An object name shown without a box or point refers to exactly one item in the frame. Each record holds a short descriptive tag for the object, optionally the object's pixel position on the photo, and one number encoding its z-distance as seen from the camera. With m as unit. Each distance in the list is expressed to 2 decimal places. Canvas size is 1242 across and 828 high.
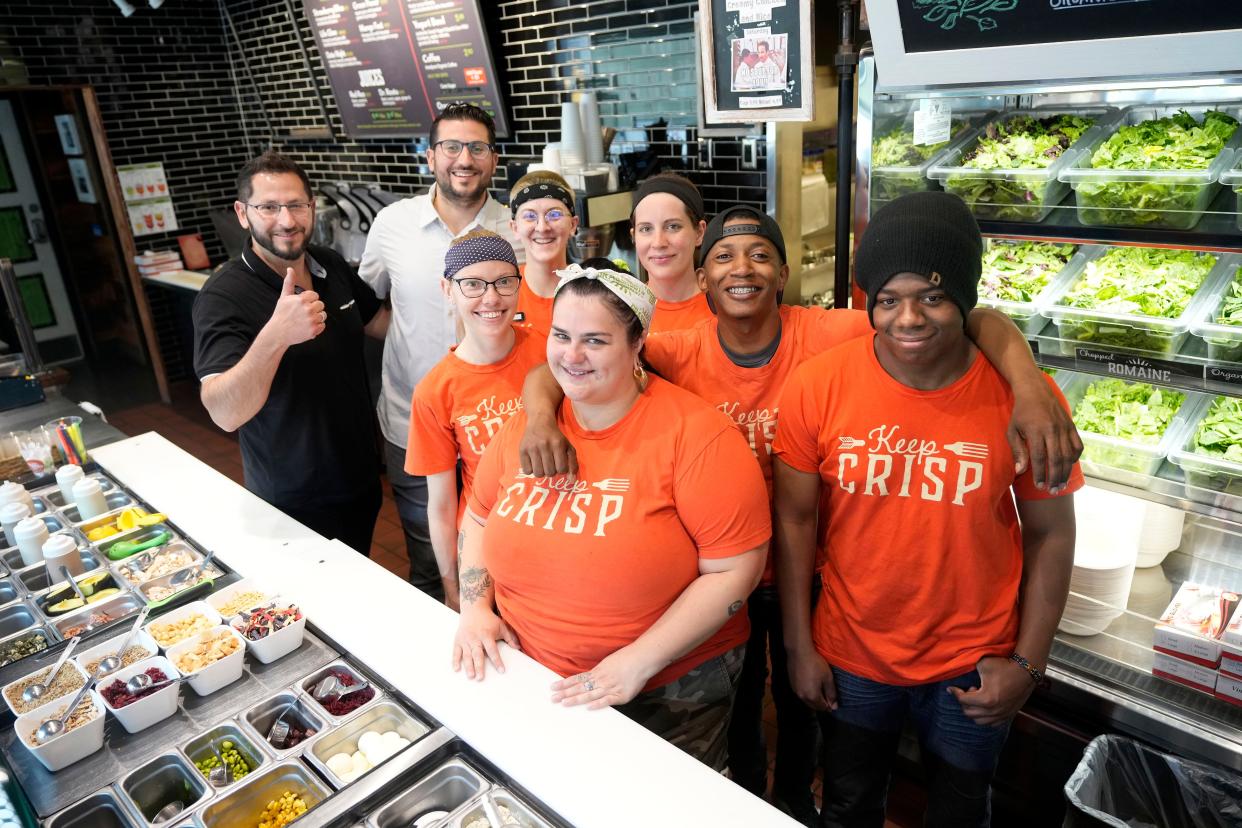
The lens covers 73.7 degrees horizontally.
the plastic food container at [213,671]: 1.79
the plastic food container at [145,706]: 1.68
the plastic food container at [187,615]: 1.95
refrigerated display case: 2.09
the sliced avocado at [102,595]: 2.14
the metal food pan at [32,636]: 1.99
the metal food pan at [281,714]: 1.73
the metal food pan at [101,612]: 2.05
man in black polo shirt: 2.44
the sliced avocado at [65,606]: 2.12
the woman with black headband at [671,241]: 2.58
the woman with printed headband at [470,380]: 2.26
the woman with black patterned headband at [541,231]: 2.75
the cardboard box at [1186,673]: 2.16
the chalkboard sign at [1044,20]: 1.80
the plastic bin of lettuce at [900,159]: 2.51
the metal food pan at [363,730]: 1.65
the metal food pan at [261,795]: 1.54
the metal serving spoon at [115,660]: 1.84
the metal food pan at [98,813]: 1.52
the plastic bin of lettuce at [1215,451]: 2.15
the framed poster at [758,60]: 2.96
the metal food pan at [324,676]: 1.78
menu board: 5.18
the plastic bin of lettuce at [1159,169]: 2.08
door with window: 7.25
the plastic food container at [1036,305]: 2.37
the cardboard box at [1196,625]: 2.15
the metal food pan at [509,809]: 1.48
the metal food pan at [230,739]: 1.66
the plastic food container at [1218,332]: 2.05
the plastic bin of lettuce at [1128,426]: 2.29
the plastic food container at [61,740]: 1.59
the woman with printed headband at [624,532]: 1.74
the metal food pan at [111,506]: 2.65
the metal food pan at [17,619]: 2.12
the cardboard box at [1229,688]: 2.11
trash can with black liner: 2.02
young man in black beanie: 1.71
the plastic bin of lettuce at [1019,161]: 2.31
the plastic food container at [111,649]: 1.86
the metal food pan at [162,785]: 1.59
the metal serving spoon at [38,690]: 1.77
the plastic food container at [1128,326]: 2.15
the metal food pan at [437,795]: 1.54
